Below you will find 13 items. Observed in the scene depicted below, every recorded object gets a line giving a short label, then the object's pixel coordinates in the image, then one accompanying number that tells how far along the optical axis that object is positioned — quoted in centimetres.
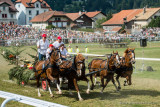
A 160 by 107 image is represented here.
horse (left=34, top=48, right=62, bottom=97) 1070
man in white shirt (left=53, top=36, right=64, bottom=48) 1228
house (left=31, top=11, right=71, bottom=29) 8081
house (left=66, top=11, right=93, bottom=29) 8960
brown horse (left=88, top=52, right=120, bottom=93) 1132
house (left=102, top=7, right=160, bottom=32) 8219
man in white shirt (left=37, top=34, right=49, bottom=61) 1271
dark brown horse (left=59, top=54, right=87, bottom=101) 1030
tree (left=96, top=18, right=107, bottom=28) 10480
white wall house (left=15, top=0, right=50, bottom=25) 10162
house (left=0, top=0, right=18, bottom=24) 7488
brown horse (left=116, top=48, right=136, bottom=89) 1170
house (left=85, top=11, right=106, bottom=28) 11081
